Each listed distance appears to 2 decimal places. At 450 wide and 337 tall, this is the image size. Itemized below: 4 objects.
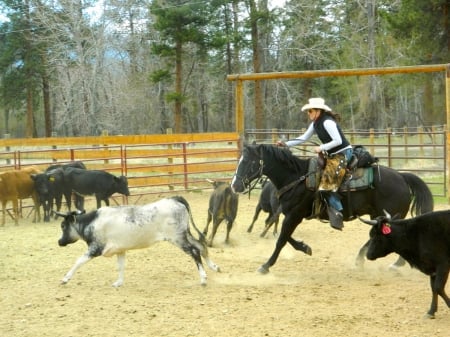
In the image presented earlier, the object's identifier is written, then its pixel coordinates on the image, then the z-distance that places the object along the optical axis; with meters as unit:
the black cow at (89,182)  14.19
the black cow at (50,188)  13.72
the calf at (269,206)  10.89
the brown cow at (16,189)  13.47
